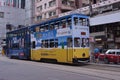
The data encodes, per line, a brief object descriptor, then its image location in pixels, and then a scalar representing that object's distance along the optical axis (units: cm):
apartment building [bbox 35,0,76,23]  5905
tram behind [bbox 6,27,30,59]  3206
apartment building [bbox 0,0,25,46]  8162
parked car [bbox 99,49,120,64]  2818
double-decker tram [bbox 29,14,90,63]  2377
